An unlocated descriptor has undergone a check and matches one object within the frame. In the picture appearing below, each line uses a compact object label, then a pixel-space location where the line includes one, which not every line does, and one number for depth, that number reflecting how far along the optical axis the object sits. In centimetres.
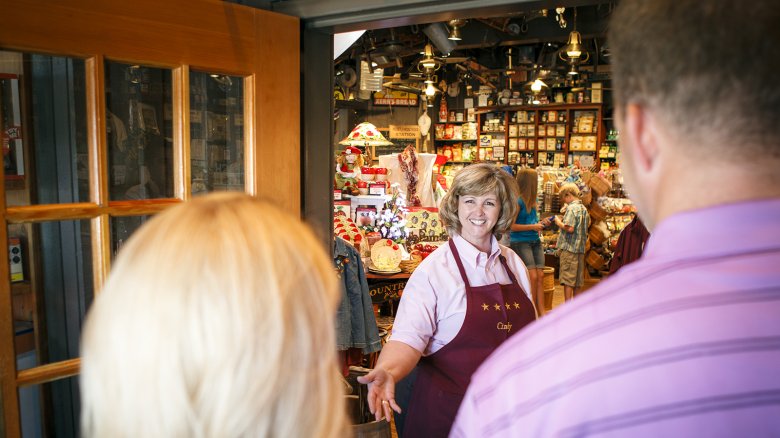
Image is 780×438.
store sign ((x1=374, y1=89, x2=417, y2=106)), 1333
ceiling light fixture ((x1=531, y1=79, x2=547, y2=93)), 996
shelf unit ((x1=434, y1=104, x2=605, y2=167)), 1255
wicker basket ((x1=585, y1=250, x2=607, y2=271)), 823
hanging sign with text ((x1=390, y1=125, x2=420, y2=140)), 1339
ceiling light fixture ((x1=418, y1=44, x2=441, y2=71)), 711
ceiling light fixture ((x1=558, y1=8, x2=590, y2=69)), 653
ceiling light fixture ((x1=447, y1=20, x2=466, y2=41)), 571
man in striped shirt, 68
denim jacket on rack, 367
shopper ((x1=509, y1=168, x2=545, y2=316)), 642
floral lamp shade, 770
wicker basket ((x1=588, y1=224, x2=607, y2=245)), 802
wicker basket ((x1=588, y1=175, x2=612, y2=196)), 776
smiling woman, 213
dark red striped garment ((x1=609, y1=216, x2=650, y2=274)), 464
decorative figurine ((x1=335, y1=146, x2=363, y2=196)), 516
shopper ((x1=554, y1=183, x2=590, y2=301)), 697
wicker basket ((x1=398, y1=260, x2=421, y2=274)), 477
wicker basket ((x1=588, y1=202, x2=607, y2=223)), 786
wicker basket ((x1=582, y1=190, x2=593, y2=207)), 756
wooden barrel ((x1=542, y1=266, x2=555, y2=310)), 678
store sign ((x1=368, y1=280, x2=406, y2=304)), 463
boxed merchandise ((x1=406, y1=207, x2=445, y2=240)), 555
